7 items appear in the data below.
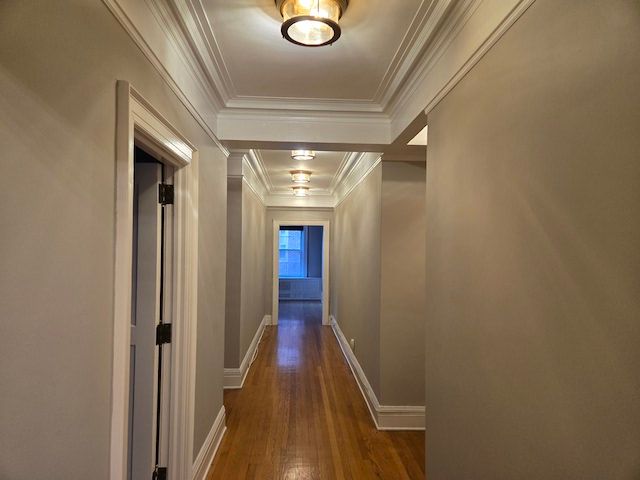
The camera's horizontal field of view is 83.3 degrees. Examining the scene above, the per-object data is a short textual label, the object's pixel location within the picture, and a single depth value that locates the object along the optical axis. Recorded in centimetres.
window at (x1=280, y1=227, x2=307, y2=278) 1066
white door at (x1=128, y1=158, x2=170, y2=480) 177
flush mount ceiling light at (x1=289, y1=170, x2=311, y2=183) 477
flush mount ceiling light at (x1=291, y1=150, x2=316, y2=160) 375
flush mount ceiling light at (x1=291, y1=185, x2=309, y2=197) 586
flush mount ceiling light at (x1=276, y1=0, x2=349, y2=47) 135
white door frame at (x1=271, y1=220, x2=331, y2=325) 677
